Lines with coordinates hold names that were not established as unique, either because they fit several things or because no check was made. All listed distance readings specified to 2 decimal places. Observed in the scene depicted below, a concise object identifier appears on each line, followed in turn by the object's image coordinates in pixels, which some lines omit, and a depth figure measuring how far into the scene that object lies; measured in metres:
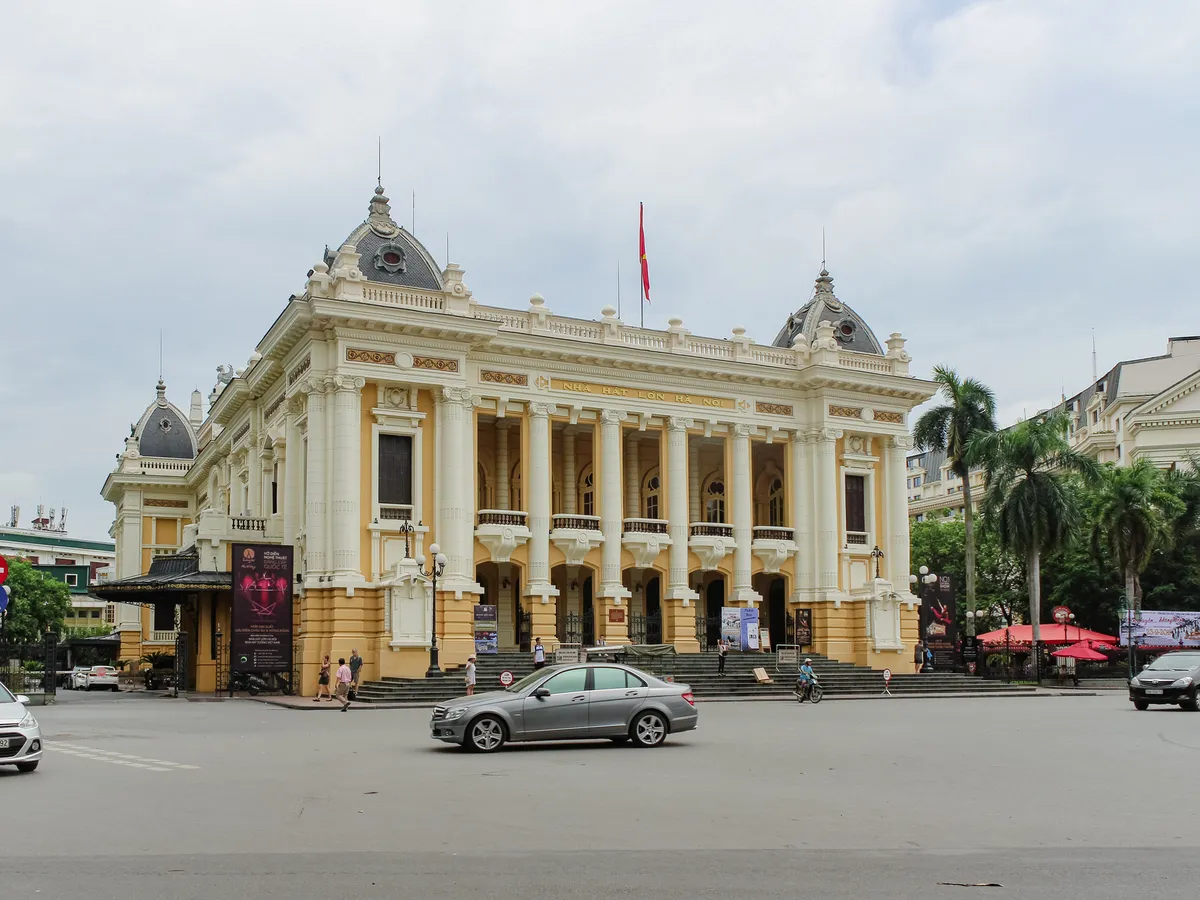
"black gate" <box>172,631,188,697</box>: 48.12
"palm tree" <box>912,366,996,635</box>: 55.78
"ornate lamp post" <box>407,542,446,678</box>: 36.81
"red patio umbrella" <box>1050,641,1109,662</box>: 50.78
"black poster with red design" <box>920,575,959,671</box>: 50.00
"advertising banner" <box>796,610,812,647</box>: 48.47
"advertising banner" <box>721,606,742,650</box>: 46.19
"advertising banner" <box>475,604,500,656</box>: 42.44
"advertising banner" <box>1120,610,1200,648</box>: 49.91
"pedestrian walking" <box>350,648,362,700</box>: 37.44
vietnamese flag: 49.56
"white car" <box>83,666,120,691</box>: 56.03
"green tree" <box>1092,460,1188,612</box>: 53.31
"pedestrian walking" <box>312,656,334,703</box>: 35.81
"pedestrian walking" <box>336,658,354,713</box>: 33.72
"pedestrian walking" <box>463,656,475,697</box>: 34.66
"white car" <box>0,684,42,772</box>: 16.20
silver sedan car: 19.17
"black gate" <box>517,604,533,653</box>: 44.53
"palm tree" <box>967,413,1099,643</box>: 50.75
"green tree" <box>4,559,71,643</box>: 80.62
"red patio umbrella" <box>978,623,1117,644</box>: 54.31
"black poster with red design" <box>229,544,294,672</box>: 38.66
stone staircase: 36.97
